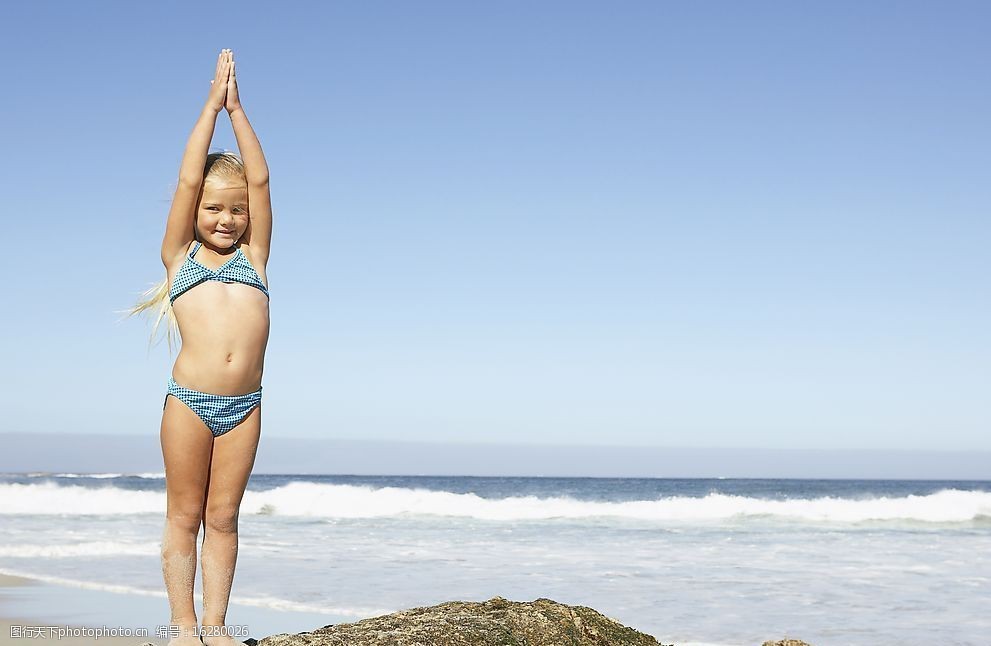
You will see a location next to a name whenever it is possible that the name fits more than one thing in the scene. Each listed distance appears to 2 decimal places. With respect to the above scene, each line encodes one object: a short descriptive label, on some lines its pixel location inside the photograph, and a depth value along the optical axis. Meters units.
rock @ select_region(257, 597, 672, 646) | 3.57
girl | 3.71
